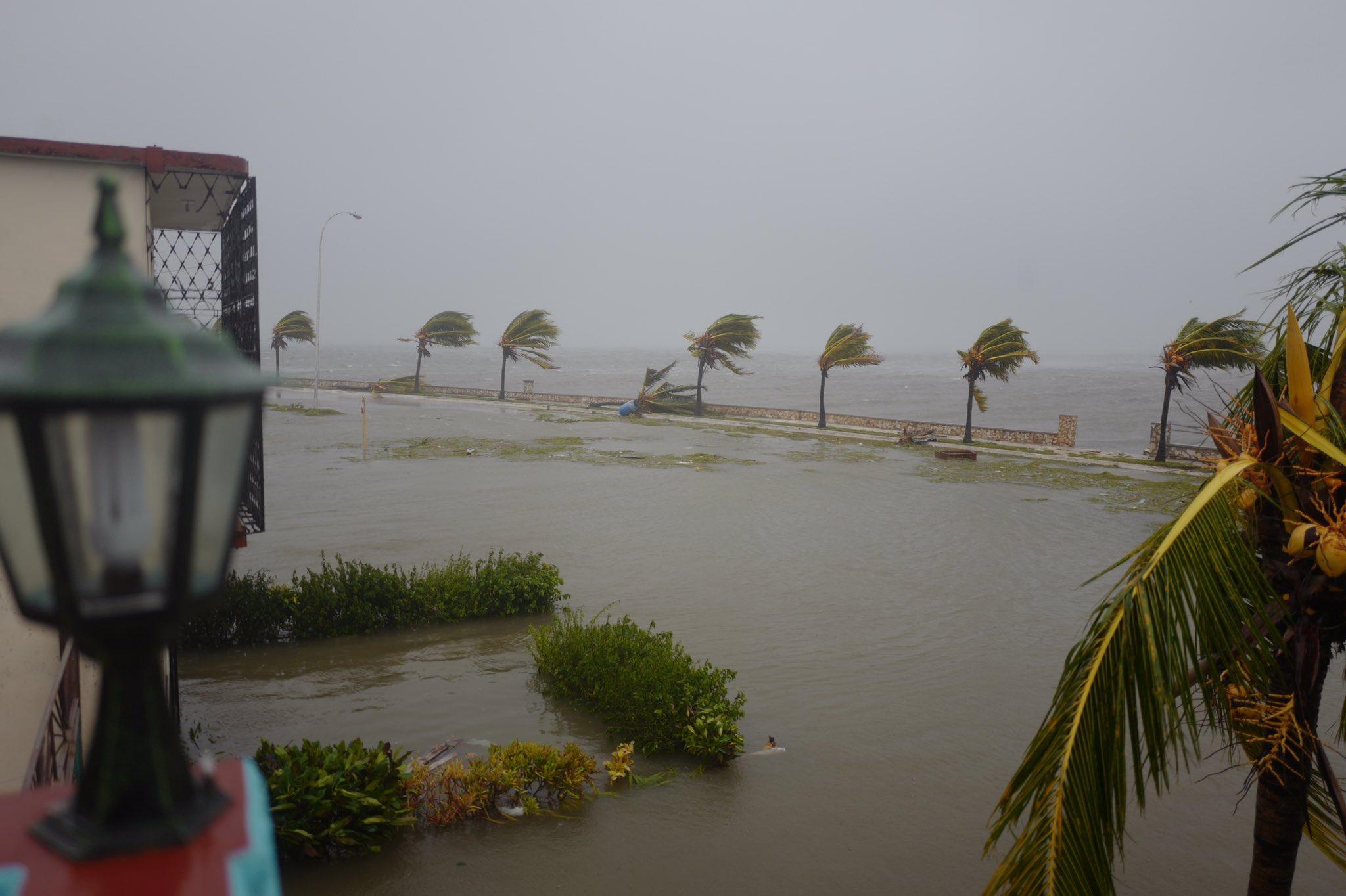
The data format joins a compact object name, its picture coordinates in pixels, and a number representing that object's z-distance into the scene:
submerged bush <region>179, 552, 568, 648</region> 11.66
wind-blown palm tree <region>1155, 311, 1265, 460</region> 28.94
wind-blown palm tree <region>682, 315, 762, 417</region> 49.62
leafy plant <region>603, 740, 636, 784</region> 8.21
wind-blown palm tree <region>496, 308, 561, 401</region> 56.19
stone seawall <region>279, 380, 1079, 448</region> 39.38
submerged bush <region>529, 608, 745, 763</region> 8.95
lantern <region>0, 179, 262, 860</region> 1.25
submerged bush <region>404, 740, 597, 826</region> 7.37
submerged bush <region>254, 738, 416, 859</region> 6.40
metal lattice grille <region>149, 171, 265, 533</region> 8.78
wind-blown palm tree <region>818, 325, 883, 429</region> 43.94
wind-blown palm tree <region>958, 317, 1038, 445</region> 37.22
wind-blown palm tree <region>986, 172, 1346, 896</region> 3.53
